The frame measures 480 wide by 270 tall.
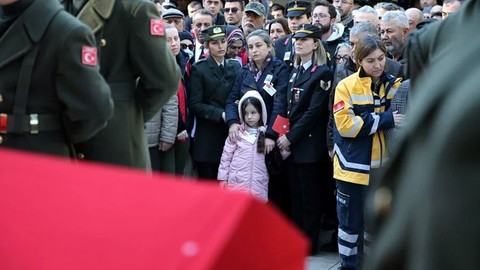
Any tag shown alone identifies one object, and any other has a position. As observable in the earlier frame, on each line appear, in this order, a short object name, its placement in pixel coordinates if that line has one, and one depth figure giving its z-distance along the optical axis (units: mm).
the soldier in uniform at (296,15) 16288
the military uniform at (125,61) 7809
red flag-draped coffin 2514
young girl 13426
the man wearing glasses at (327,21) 15865
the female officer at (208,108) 14211
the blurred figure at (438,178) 1696
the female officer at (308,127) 13118
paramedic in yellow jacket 11629
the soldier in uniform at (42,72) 6771
